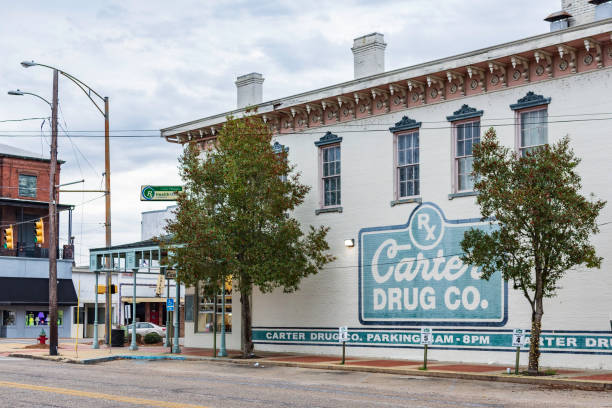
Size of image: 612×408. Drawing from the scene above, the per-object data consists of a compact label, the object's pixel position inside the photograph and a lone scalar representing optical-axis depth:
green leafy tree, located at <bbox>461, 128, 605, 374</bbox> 19.50
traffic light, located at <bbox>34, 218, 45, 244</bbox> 35.38
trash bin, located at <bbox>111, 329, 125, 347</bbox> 34.97
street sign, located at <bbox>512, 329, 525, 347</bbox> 20.44
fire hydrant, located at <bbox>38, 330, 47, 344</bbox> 38.78
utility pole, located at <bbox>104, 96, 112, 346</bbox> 33.31
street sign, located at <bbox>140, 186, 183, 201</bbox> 31.22
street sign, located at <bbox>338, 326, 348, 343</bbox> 24.12
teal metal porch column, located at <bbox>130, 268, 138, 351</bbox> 31.90
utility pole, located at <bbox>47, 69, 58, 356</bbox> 31.25
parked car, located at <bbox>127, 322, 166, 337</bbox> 51.00
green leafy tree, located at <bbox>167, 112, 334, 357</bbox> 26.22
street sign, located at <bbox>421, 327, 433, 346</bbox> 22.19
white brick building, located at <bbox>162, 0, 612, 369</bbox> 21.86
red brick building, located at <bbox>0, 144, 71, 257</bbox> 57.12
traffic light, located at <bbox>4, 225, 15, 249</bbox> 36.91
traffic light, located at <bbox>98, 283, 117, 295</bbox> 33.06
